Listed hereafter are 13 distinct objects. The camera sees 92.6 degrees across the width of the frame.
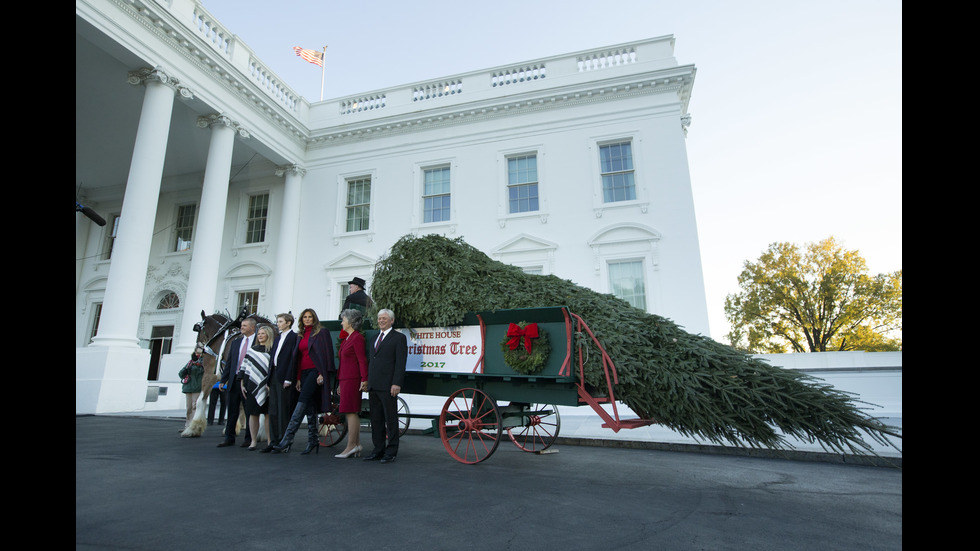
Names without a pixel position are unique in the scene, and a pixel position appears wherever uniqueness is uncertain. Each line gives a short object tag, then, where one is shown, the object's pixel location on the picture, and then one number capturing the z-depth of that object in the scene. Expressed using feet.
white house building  41.70
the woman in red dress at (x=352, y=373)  19.74
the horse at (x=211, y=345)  25.75
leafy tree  94.43
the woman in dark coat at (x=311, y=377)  20.72
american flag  67.88
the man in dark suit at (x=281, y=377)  21.16
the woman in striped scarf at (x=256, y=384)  21.76
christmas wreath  16.52
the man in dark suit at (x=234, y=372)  22.71
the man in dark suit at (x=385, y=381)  18.93
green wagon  16.17
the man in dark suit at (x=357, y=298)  25.04
